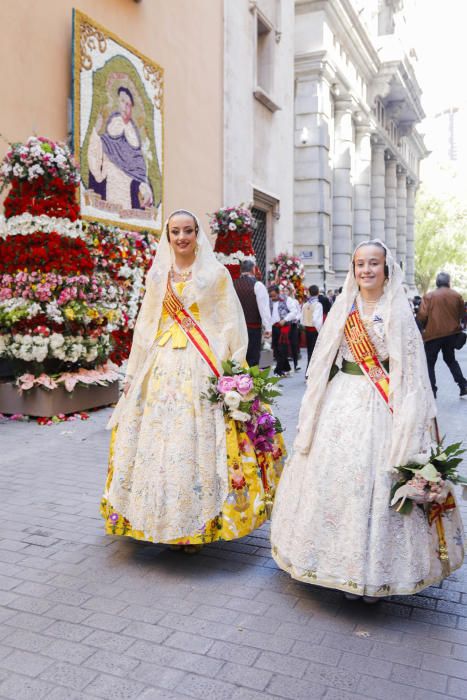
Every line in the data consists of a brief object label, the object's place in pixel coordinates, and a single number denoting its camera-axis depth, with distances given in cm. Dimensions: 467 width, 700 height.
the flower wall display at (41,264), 761
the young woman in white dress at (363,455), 305
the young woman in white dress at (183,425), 368
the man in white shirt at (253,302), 980
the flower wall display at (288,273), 1523
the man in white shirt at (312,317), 1246
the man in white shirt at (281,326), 1243
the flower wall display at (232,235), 1215
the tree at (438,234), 4244
